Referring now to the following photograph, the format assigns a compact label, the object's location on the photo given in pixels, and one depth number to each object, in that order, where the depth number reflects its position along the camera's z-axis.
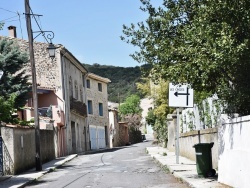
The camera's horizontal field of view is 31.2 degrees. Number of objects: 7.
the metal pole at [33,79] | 19.66
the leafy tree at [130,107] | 97.00
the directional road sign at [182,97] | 16.28
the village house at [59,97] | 32.72
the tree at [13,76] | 26.00
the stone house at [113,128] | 55.84
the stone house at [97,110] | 48.07
